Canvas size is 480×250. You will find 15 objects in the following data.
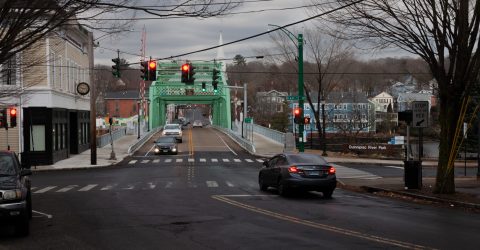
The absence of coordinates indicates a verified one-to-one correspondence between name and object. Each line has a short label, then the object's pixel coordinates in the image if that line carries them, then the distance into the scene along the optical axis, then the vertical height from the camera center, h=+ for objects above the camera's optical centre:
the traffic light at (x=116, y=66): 34.39 +2.53
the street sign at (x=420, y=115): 20.94 -0.23
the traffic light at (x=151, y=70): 33.88 +2.26
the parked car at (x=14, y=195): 10.95 -1.56
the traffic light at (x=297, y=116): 37.62 -0.43
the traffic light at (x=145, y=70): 34.25 +2.29
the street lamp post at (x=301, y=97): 36.91 +0.73
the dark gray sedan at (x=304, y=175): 19.70 -2.18
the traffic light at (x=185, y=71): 35.59 +2.31
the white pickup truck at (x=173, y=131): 67.69 -2.40
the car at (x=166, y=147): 51.88 -3.19
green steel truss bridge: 97.18 +3.14
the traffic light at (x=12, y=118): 34.22 -0.40
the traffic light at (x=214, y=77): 40.56 +2.23
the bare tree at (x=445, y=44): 17.50 +1.96
